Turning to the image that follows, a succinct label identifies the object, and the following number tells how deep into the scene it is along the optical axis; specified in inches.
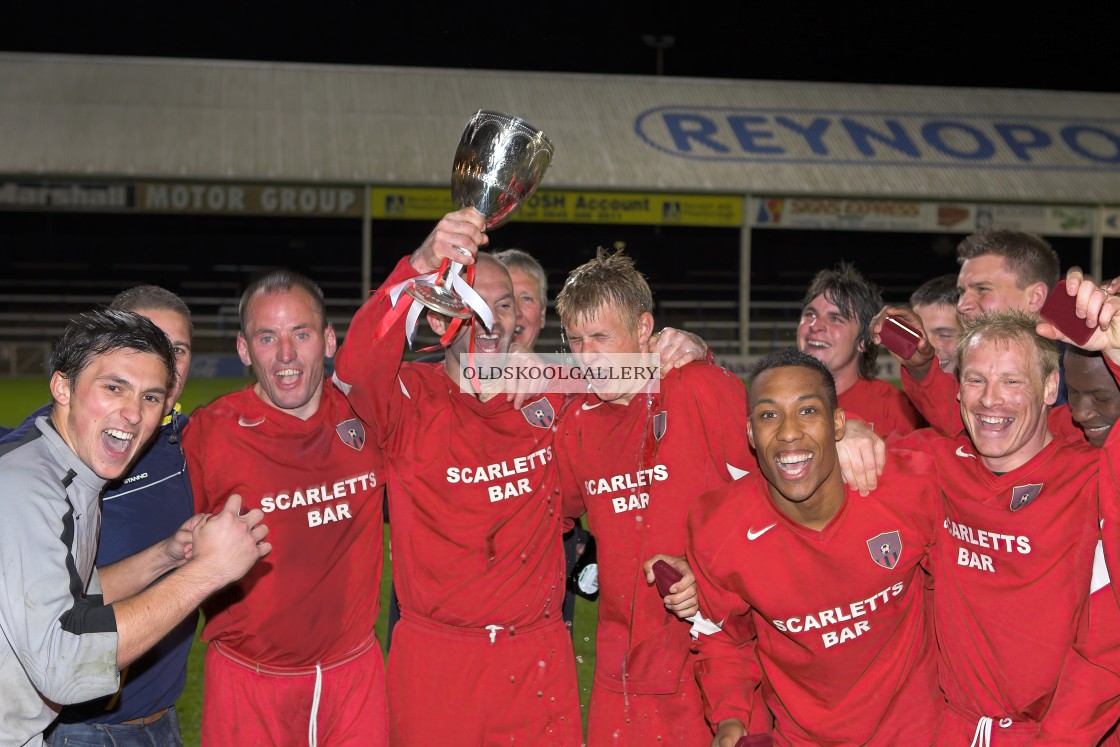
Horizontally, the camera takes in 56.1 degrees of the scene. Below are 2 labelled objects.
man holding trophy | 149.8
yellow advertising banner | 851.4
